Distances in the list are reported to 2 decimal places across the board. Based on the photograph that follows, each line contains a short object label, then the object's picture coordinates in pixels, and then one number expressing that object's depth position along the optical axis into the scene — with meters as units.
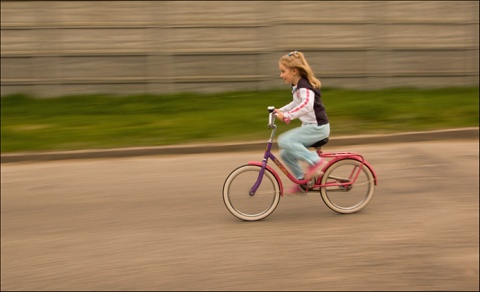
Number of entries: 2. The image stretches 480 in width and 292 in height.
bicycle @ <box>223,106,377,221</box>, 6.29
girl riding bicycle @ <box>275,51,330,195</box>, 4.19
